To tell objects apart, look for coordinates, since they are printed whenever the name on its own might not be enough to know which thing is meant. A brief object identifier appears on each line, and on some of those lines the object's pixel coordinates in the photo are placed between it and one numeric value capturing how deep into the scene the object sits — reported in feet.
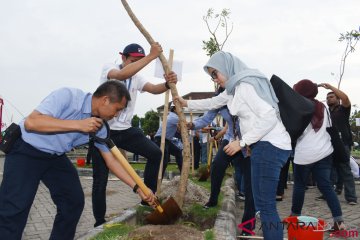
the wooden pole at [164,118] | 16.38
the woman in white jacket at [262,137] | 10.21
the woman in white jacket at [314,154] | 15.12
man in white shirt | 14.07
